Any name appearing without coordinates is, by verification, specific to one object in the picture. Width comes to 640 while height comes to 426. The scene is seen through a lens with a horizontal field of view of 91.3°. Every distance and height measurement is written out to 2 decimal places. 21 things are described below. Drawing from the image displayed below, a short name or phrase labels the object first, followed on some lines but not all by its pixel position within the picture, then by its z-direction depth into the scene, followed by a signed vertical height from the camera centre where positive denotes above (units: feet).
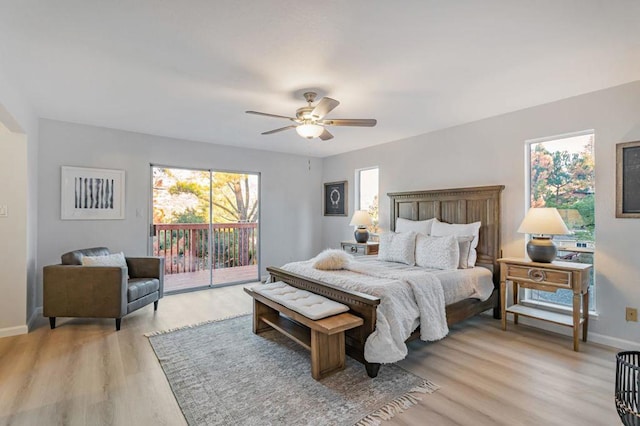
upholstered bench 7.84 -2.81
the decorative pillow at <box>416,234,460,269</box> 11.39 -1.52
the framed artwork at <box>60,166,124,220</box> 13.60 +0.82
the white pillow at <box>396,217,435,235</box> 14.21 -0.63
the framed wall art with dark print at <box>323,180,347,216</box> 20.17 +0.91
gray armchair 10.99 -2.82
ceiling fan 9.83 +2.86
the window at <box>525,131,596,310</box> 10.63 +0.85
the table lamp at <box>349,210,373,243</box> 16.85 -0.59
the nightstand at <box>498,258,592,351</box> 9.48 -2.27
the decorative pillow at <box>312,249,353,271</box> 11.11 -1.75
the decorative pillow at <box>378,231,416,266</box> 12.50 -1.46
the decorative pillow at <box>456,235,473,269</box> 11.76 -1.40
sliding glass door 16.58 -0.81
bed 8.29 -1.40
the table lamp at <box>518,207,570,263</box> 9.98 -0.54
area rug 6.50 -4.21
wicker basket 4.13 -2.52
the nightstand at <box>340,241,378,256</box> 16.39 -1.91
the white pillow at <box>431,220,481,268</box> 12.50 -0.76
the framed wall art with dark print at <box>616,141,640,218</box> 9.37 +1.00
